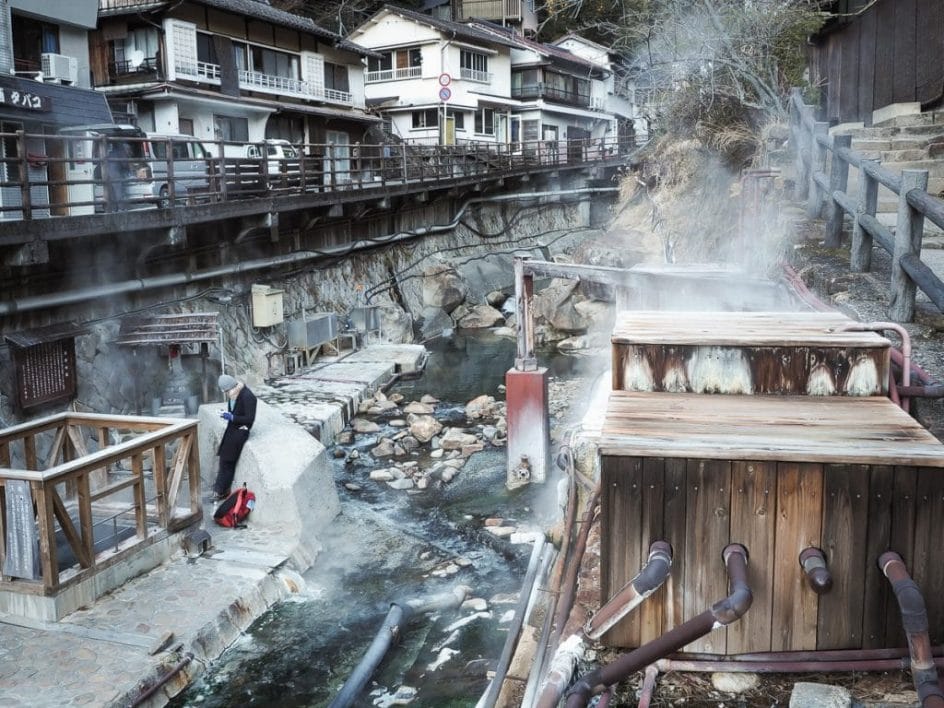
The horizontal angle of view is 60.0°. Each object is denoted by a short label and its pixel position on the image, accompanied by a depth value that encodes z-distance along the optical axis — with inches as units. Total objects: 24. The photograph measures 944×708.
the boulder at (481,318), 1112.6
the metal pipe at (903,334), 185.8
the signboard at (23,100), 685.9
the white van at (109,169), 528.1
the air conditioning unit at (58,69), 815.7
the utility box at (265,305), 729.6
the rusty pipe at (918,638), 113.7
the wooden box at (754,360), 170.6
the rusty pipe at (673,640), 122.7
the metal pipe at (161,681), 264.5
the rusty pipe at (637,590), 132.6
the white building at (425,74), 1596.9
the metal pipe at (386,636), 289.9
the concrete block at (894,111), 501.0
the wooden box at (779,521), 132.4
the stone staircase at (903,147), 410.3
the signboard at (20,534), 290.2
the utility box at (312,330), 781.9
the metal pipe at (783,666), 134.8
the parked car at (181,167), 594.5
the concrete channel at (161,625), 265.6
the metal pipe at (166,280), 517.7
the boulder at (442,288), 1111.6
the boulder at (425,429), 622.8
